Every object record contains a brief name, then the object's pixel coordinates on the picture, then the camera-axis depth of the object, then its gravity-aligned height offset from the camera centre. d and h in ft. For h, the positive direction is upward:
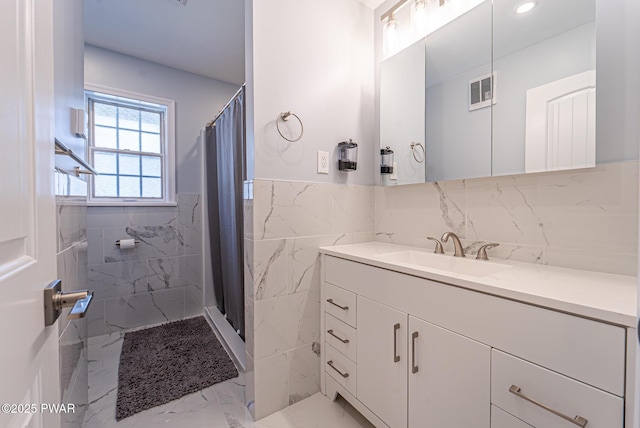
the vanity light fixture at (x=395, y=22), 4.94 +3.82
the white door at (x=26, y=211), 1.11 -0.01
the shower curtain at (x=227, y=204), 6.42 +0.16
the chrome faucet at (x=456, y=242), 4.28 -0.56
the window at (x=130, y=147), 7.78 +2.02
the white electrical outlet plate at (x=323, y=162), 5.13 +0.95
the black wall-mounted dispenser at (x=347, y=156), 5.28 +1.11
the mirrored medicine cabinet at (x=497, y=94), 3.27 +1.81
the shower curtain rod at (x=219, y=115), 6.13 +2.82
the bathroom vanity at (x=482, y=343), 2.01 -1.38
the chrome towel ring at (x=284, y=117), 4.60 +1.67
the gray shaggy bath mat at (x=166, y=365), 4.96 -3.61
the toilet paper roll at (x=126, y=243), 7.61 -1.01
